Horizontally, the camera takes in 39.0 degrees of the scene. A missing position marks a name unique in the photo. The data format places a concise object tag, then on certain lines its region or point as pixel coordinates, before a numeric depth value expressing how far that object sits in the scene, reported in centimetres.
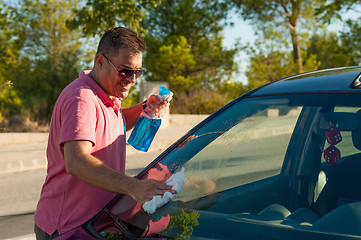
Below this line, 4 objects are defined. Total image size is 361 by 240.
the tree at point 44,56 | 1800
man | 209
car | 184
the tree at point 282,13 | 2689
